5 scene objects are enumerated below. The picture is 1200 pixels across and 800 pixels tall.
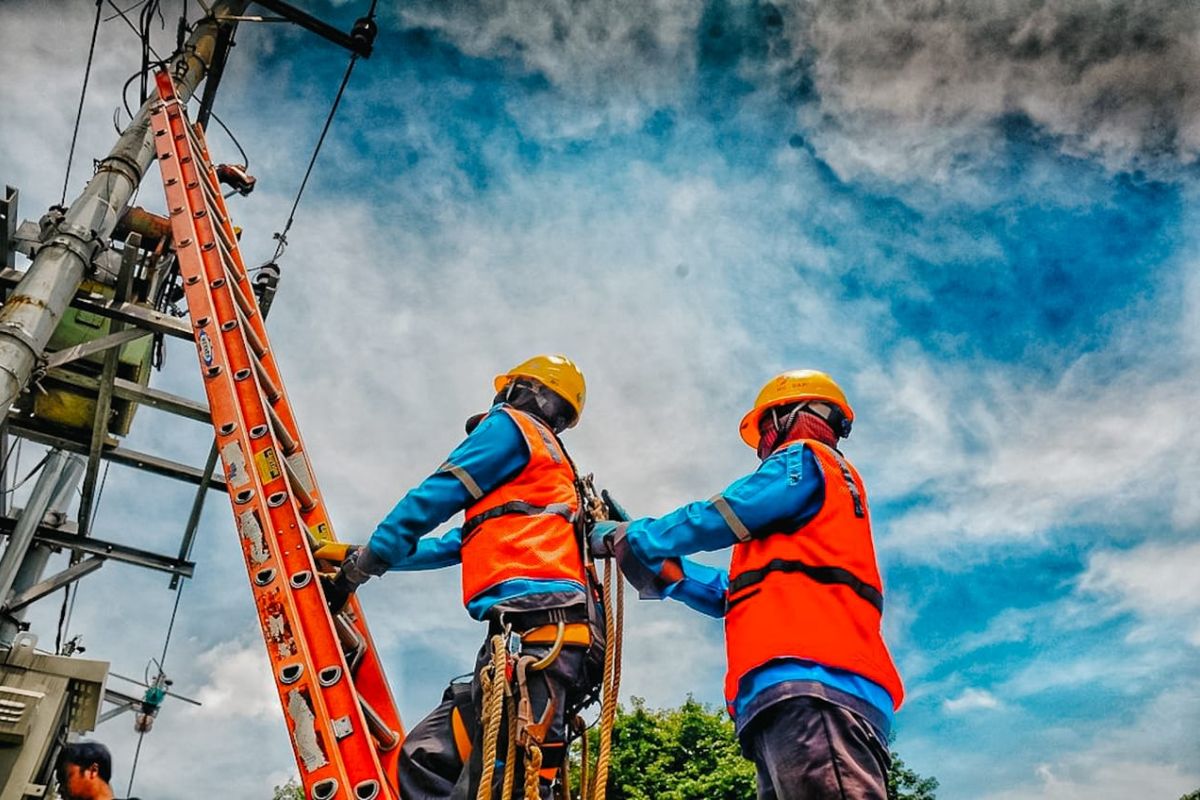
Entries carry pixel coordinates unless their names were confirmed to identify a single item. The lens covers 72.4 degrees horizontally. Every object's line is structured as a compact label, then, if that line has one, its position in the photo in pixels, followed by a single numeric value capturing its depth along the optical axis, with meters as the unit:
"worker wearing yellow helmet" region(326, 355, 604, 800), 3.01
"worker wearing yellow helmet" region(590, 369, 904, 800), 2.44
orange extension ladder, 3.10
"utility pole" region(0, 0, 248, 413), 4.70
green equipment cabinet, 6.97
